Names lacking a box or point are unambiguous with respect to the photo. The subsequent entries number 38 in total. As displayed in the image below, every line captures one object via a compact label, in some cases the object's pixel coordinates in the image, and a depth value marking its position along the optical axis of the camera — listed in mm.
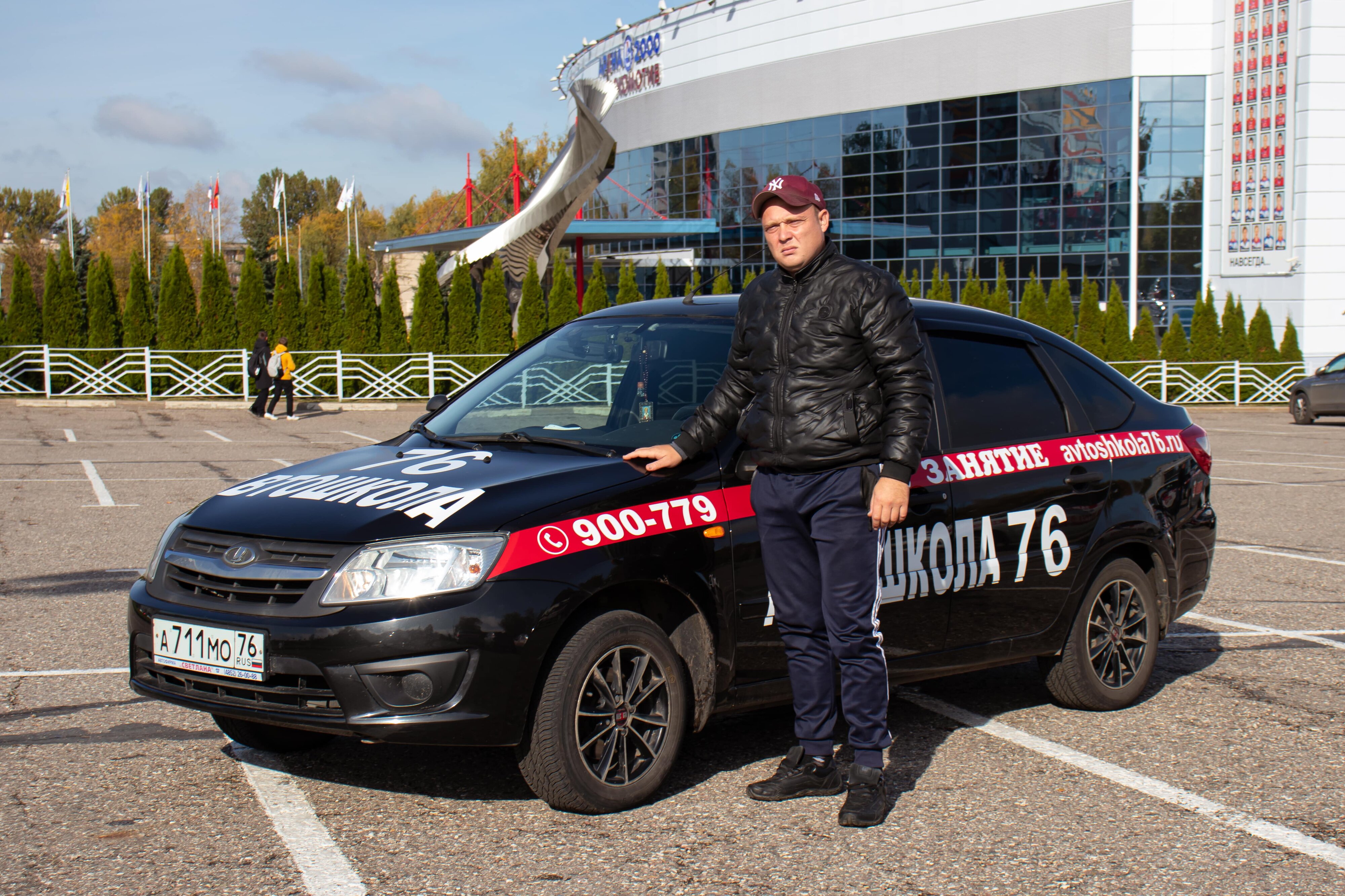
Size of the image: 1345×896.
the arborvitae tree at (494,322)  34125
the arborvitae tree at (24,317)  31656
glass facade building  45188
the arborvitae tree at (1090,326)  36781
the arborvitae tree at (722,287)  32406
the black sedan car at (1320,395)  24906
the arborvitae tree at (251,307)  32281
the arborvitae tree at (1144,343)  36094
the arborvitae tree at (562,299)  35844
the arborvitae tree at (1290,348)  36125
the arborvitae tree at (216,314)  32000
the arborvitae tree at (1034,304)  37875
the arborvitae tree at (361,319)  32719
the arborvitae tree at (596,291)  34844
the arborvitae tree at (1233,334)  36219
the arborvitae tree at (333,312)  32906
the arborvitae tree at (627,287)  33844
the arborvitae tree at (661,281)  34781
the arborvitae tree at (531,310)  34750
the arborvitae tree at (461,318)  33938
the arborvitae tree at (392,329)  33000
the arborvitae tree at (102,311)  31594
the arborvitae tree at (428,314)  33781
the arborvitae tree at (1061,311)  36969
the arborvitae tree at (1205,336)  36250
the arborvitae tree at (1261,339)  36188
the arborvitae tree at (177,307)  31453
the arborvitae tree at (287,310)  32562
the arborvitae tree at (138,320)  31859
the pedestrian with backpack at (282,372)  26188
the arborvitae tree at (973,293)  38375
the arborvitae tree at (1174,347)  35906
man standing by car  3801
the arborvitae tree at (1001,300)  37503
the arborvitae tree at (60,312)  31734
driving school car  3604
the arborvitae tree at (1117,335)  36125
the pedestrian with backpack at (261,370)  26375
